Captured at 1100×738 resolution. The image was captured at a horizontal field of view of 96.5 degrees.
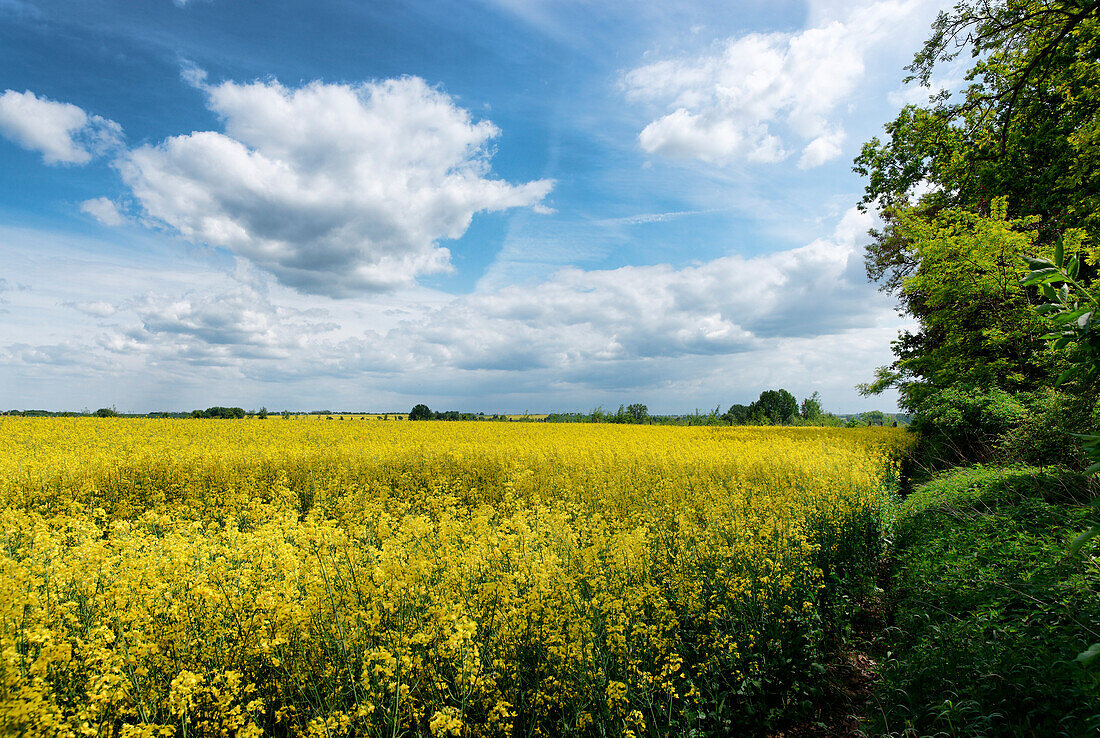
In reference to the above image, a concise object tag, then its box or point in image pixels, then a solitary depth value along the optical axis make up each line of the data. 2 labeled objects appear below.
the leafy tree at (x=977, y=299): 13.70
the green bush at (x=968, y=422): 14.32
